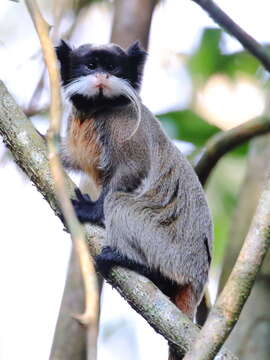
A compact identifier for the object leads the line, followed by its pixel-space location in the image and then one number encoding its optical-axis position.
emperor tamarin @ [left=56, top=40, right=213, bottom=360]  9.87
